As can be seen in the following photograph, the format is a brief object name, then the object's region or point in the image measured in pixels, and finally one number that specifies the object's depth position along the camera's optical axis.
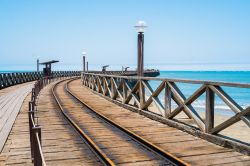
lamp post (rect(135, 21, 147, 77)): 11.73
